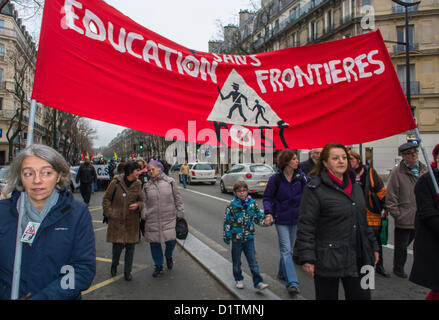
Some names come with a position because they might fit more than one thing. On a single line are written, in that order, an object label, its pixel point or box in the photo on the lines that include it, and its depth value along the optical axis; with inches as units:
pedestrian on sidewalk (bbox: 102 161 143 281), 187.6
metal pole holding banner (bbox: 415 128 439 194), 103.5
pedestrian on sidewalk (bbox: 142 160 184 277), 189.9
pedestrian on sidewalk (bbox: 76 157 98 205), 440.8
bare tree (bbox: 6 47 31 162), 1066.4
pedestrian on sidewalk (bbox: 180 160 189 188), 825.8
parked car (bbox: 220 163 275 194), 579.5
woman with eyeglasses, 74.5
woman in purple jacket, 167.5
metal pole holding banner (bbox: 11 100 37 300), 70.4
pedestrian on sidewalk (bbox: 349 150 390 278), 185.3
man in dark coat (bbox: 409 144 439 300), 101.7
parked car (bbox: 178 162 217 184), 908.0
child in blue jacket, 163.3
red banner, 107.2
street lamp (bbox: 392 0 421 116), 493.9
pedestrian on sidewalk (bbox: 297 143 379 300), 104.1
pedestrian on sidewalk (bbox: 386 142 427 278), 183.8
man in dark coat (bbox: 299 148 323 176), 197.5
